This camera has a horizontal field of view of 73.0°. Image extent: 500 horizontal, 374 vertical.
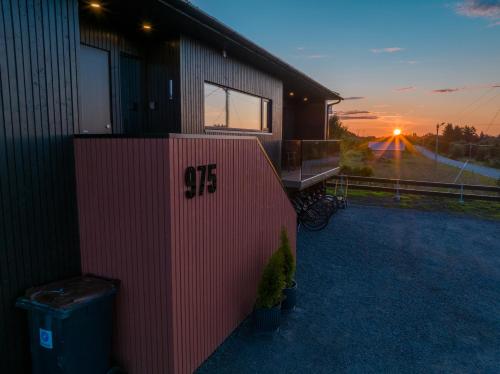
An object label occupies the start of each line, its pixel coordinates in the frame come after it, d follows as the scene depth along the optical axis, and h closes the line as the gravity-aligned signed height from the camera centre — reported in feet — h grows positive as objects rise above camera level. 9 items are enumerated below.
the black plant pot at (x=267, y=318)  16.17 -8.30
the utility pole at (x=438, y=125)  66.33 +3.80
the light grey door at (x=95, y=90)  17.48 +2.86
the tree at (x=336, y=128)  94.60 +4.79
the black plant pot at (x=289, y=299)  18.40 -8.39
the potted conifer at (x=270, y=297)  16.21 -7.40
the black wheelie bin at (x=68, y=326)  10.89 -6.03
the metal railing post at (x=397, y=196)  51.60 -7.87
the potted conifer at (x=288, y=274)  18.43 -7.22
